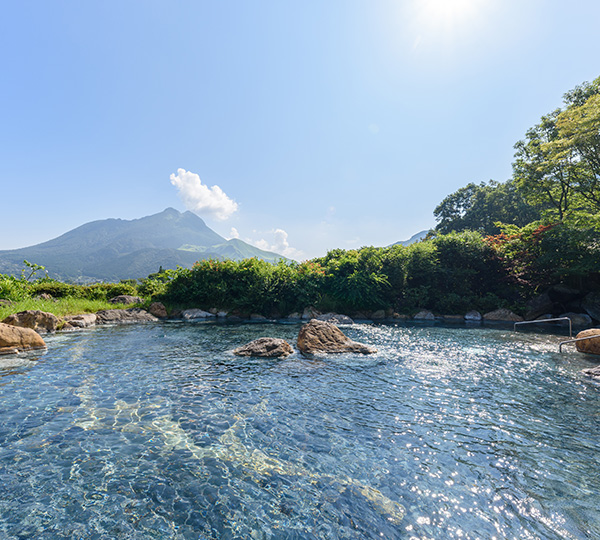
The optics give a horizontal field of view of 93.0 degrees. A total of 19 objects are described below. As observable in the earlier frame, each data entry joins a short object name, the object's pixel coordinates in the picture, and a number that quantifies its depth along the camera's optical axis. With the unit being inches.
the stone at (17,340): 444.5
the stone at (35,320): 581.6
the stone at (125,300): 984.9
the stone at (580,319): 808.6
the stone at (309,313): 971.9
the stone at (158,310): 958.4
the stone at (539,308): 909.2
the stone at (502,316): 929.5
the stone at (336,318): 894.4
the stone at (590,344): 469.1
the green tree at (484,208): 1931.8
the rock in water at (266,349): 455.5
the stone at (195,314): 960.3
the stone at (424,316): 997.8
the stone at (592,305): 813.9
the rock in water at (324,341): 488.4
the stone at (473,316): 966.6
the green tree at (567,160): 783.1
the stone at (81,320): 713.0
